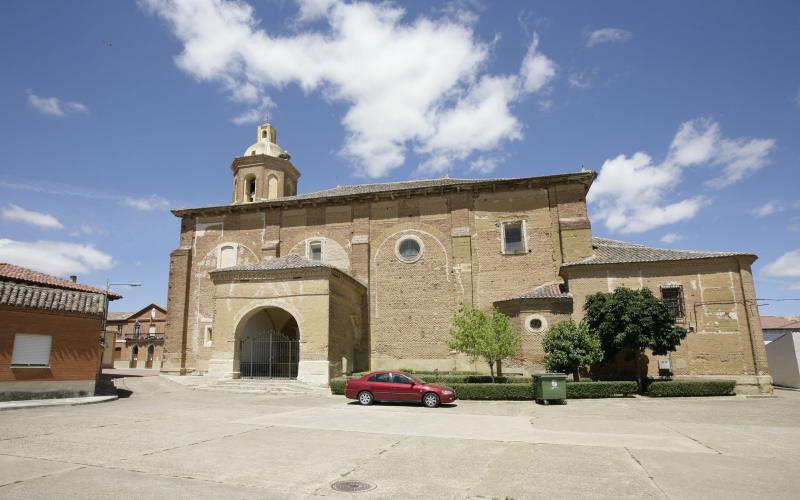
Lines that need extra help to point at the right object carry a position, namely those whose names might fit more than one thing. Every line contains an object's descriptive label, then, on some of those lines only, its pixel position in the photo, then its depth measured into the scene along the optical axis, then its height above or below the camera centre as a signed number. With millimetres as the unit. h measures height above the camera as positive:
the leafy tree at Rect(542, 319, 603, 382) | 19547 -192
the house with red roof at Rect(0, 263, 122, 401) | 16188 +432
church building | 21969 +3523
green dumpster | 16594 -1446
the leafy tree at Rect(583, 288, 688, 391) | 19172 +711
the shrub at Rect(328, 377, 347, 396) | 19750 -1494
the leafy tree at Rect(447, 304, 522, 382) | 19688 +354
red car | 16000 -1426
